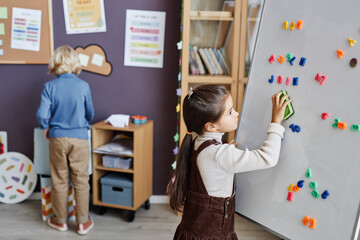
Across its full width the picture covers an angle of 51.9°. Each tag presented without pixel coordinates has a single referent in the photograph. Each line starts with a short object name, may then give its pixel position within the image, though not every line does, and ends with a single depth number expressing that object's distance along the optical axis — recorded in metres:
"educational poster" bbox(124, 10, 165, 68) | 2.94
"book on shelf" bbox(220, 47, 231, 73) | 2.68
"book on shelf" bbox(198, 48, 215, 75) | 2.72
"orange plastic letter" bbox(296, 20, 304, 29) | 1.32
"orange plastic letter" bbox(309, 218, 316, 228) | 1.26
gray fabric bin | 2.81
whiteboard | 1.17
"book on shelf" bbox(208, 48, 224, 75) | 2.71
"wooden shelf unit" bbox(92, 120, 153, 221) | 2.76
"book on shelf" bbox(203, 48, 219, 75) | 2.72
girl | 1.35
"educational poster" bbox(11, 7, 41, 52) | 2.98
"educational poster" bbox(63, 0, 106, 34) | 2.95
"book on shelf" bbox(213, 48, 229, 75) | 2.70
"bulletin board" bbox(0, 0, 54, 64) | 2.97
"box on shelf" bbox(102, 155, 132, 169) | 2.78
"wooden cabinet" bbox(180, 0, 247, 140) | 2.60
